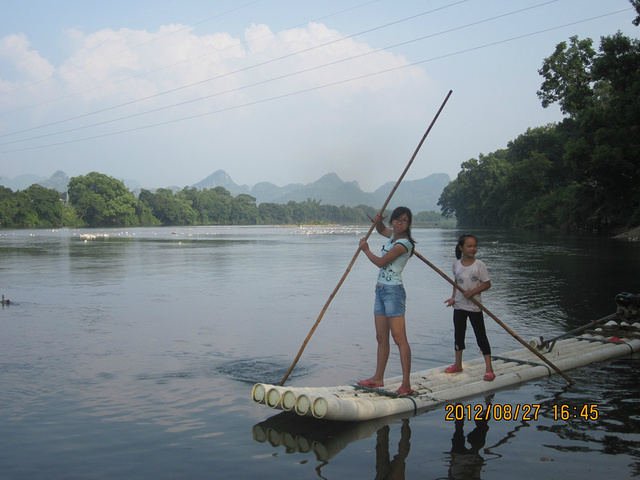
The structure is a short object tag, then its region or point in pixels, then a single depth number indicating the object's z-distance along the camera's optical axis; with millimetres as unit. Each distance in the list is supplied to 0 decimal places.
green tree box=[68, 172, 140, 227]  146250
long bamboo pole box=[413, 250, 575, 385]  7285
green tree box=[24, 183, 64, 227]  133500
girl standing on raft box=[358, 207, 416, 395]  6656
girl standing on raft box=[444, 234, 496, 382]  7320
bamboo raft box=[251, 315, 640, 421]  6074
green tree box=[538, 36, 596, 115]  36938
